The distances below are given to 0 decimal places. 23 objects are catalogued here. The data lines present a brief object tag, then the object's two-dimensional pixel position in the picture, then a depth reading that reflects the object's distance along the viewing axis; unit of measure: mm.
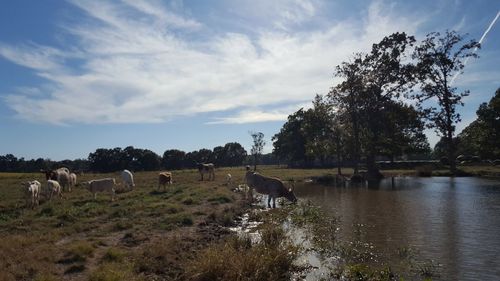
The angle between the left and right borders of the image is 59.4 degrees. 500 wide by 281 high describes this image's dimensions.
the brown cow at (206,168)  50656
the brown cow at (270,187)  29194
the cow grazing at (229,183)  41900
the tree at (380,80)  55938
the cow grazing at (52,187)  26656
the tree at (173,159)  128125
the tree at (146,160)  115581
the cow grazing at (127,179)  34969
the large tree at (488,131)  62625
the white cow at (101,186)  27266
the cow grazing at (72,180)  34269
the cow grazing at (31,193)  23438
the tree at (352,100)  55781
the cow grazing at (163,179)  34981
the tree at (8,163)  124375
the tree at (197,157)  133538
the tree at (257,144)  124500
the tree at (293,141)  111125
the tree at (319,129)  65062
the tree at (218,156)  146500
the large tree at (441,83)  57906
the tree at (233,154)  151250
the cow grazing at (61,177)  32875
